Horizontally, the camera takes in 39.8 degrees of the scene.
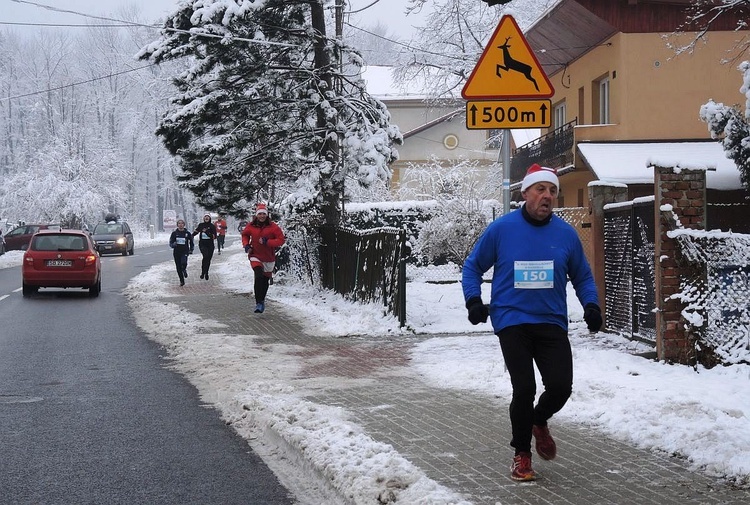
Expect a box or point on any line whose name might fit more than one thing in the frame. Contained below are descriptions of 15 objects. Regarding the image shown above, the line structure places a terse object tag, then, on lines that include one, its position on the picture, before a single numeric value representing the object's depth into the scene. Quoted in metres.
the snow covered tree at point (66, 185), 69.81
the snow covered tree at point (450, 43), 36.38
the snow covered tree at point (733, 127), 14.60
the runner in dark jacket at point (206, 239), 26.82
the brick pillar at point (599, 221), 12.47
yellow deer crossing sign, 8.74
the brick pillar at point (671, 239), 10.01
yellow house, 24.62
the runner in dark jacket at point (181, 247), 24.61
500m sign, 8.75
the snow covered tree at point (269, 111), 19.19
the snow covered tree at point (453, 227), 23.78
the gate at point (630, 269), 11.02
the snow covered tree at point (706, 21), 23.50
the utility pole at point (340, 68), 19.80
